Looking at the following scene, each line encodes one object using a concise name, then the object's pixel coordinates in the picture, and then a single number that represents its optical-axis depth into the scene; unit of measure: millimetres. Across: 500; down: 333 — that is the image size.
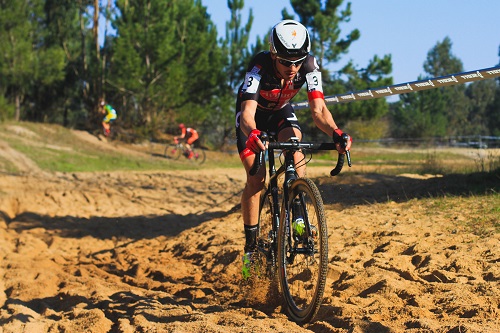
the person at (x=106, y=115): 29594
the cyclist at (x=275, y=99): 4641
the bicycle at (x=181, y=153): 27391
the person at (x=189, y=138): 26969
